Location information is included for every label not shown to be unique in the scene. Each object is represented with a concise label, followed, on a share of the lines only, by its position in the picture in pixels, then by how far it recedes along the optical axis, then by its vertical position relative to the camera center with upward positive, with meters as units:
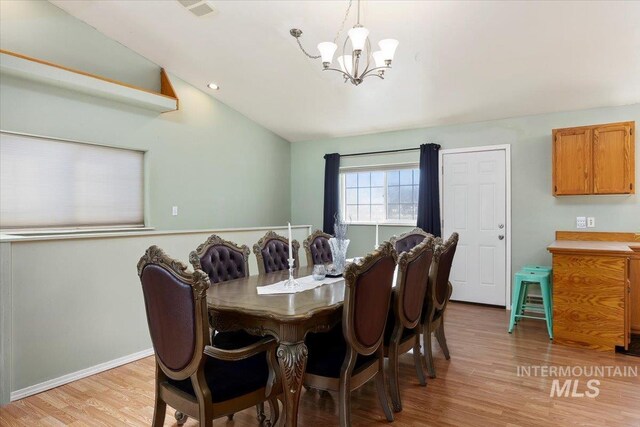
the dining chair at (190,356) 1.69 -0.65
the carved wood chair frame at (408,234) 3.89 -0.21
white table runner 2.42 -0.48
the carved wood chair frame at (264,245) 3.28 -0.29
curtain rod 5.60 +0.92
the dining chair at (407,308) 2.45 -0.62
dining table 1.92 -0.54
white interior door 4.99 -0.09
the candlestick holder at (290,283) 2.55 -0.46
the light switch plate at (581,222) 4.50 -0.11
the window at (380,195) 5.72 +0.29
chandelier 2.66 +1.18
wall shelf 3.41 +1.30
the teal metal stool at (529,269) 4.12 -0.67
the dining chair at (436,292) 2.97 -0.62
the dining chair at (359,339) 2.00 -0.68
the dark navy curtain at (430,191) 5.27 +0.30
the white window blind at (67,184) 3.73 +0.32
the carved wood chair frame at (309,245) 3.71 -0.30
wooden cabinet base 3.46 -0.75
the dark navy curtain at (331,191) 6.12 +0.36
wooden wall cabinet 4.03 +0.57
